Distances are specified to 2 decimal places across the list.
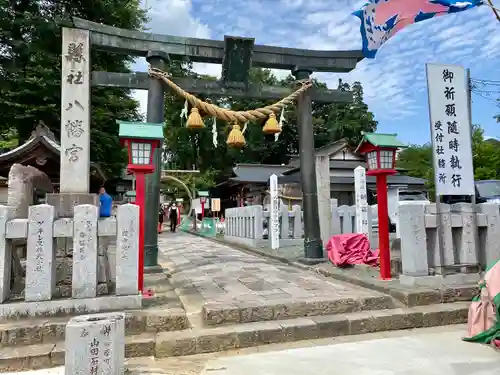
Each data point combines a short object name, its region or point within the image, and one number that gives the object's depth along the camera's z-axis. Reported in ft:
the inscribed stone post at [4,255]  14.44
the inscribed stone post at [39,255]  14.58
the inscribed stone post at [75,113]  19.25
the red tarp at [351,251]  26.08
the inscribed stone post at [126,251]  15.52
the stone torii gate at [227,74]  25.21
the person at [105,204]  21.68
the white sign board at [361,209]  35.45
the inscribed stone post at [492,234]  20.07
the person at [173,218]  83.63
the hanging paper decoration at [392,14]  20.97
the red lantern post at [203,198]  90.97
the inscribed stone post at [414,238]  19.13
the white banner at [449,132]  20.06
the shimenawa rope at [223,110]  25.54
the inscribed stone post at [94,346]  10.20
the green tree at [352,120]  128.47
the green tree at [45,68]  49.39
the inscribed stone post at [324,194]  34.81
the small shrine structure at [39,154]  35.06
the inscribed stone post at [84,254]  15.06
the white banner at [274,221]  39.17
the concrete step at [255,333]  12.65
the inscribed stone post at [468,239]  19.97
